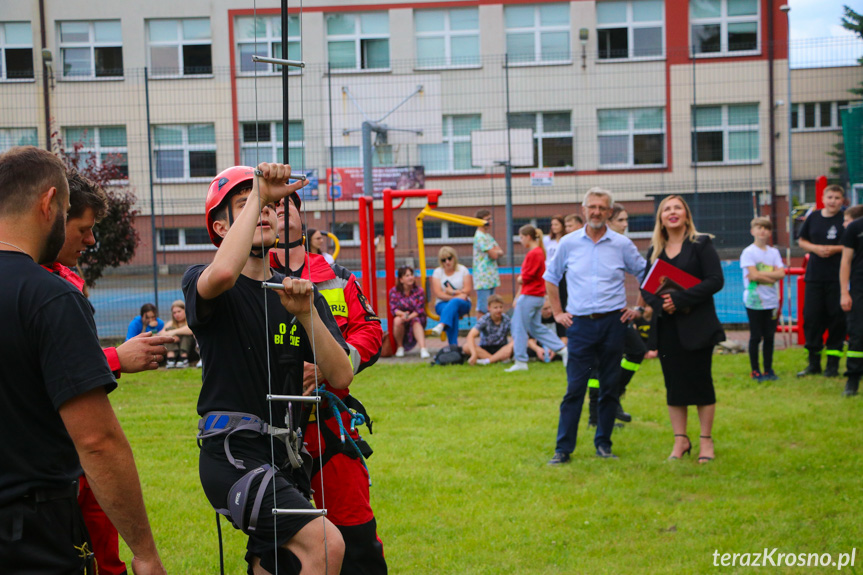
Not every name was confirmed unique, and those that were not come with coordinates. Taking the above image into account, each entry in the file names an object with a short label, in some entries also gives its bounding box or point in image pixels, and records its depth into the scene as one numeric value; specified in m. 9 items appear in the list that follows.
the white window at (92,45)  26.86
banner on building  21.84
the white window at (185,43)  26.95
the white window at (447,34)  27.61
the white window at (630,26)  28.17
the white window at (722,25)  28.20
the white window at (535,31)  27.91
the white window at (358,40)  27.72
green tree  21.16
